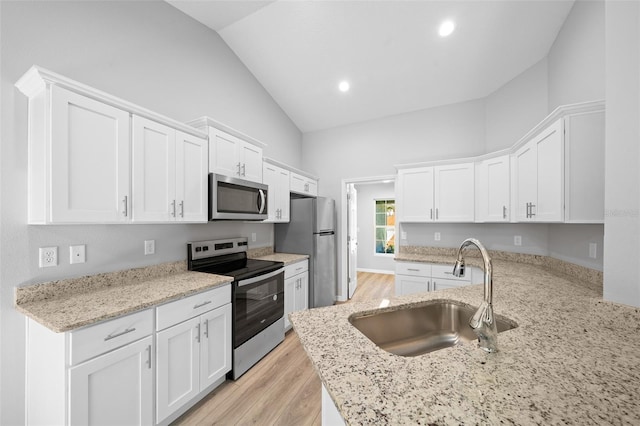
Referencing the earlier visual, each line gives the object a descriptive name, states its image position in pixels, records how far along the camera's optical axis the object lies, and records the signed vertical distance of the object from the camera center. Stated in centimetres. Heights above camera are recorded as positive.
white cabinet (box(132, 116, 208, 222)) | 172 +29
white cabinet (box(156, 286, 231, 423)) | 159 -102
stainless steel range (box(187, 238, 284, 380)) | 218 -83
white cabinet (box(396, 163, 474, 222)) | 317 +25
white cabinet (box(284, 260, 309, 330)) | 297 -100
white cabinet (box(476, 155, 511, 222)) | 277 +27
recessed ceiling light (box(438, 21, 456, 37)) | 251 +193
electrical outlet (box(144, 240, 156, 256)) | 204 -31
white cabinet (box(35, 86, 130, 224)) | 132 +30
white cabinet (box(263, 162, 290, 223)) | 313 +26
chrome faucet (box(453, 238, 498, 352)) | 80 -37
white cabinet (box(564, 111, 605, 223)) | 166 +32
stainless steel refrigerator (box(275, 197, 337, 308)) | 357 -44
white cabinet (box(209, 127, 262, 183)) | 229 +57
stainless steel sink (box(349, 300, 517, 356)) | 121 -61
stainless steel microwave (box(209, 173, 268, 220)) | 222 +12
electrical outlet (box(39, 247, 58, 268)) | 151 -29
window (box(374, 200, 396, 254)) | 640 -39
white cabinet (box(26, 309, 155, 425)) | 121 -89
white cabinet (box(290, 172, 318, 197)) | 368 +43
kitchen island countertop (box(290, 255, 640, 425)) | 56 -47
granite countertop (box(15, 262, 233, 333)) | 128 -56
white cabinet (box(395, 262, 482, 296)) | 290 -83
